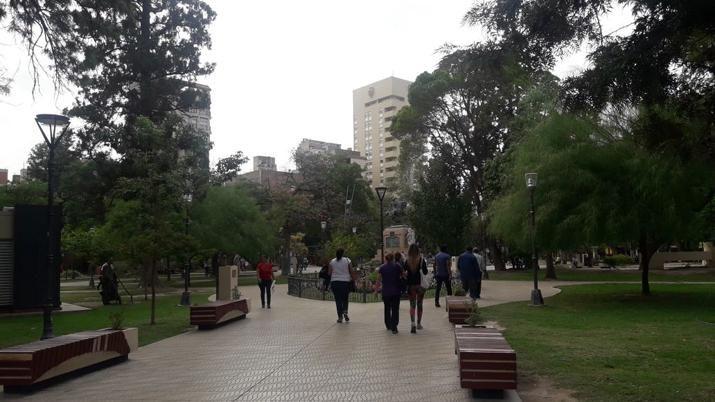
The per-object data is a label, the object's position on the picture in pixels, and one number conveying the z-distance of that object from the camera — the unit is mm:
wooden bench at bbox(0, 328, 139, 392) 7148
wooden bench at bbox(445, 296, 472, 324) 12447
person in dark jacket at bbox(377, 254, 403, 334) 11742
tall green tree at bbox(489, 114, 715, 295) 16797
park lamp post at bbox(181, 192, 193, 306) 20406
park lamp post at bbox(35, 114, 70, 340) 11898
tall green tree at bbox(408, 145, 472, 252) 35656
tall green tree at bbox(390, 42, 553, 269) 39781
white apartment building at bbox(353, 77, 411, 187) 122062
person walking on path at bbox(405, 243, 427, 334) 11805
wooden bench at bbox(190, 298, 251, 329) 13305
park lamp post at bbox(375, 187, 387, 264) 27550
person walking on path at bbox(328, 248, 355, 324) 13539
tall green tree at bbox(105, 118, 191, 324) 14695
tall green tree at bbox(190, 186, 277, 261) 34000
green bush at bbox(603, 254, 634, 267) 45031
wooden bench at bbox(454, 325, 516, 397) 6359
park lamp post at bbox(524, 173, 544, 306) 17312
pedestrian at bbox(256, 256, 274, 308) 18109
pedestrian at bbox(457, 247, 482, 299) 17391
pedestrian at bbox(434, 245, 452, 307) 16891
